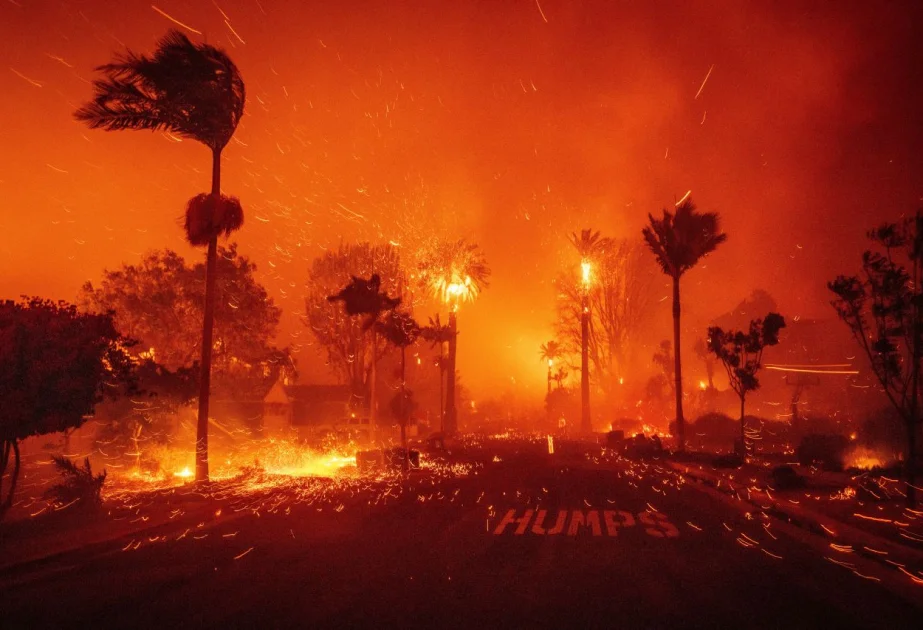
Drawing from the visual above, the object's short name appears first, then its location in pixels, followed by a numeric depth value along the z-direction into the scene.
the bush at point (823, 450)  25.50
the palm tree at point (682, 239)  35.34
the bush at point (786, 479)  19.23
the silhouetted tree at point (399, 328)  42.47
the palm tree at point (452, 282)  58.00
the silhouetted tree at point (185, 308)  47.28
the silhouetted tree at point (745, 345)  28.70
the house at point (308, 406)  54.00
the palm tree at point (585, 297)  59.38
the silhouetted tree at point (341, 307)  59.44
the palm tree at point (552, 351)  82.88
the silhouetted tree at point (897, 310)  15.11
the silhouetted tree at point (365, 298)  38.88
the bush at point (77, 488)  13.69
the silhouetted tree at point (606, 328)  70.81
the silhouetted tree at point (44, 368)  12.47
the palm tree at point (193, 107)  19.03
